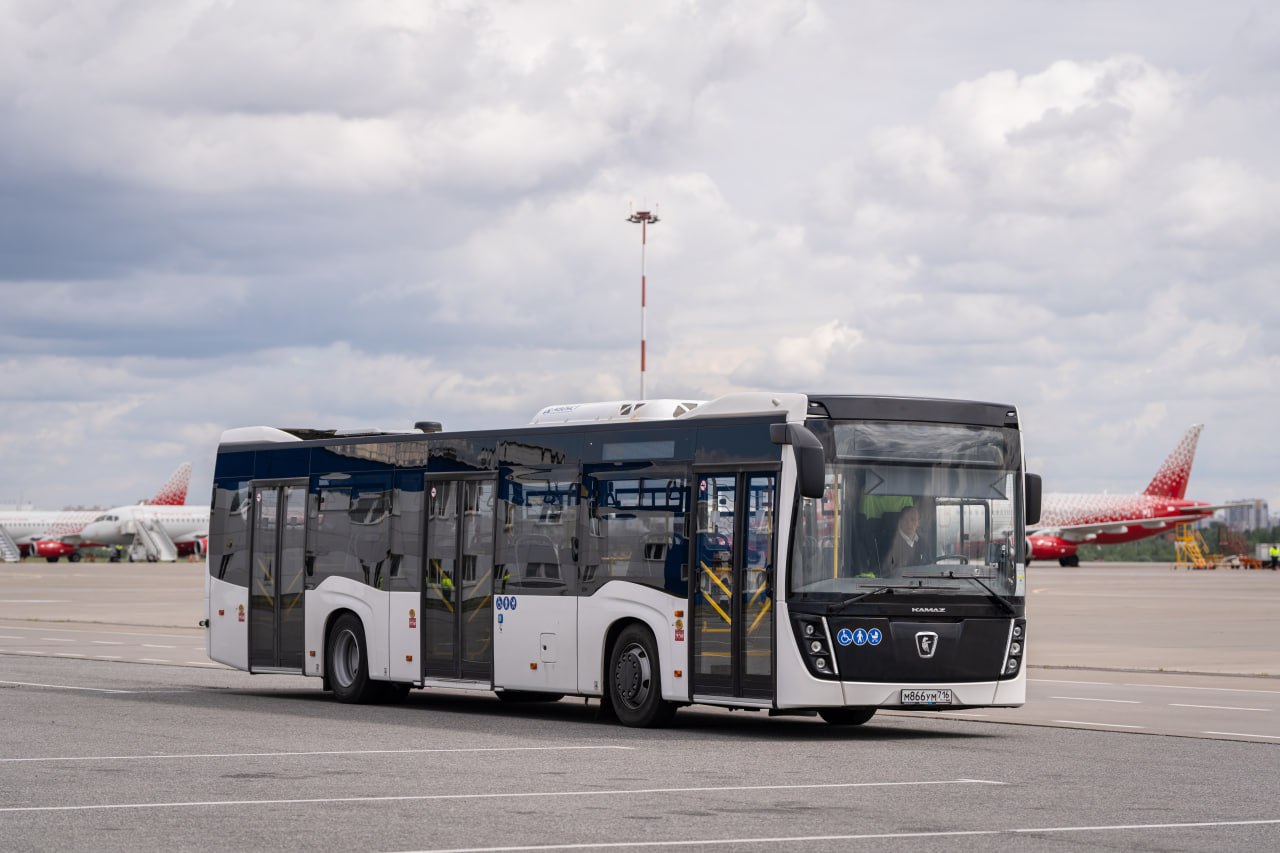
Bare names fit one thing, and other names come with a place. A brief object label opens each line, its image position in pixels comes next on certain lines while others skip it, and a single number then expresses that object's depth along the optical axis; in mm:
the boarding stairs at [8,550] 131000
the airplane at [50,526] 133375
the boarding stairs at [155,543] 123250
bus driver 16844
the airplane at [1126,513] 114438
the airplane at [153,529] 123938
